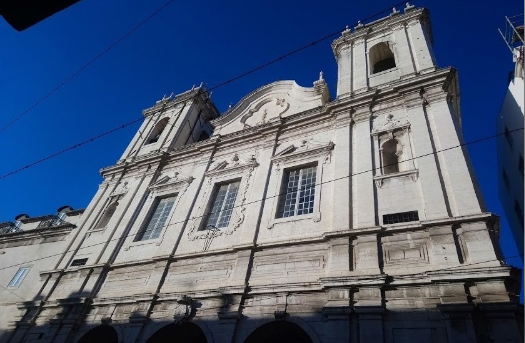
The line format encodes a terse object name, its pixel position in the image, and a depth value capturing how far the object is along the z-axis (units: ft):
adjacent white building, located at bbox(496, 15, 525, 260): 36.55
